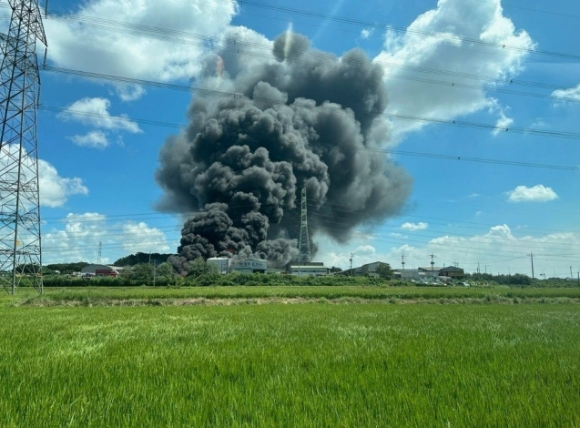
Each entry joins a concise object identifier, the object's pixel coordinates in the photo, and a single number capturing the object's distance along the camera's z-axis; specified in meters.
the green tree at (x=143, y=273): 69.90
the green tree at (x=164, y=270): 79.06
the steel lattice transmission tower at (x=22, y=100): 33.31
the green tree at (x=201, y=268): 77.06
